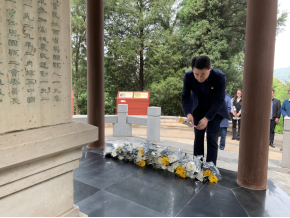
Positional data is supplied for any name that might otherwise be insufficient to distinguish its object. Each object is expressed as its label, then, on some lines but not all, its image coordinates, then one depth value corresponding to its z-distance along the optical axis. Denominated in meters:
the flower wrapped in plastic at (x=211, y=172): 2.81
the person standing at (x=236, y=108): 6.68
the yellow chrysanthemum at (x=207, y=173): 2.85
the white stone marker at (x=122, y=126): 6.92
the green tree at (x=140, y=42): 13.47
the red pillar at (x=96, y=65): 4.25
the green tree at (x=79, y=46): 13.75
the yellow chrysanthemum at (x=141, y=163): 3.35
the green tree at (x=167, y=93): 12.91
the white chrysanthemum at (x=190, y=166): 2.89
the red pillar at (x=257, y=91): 2.54
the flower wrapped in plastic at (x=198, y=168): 2.85
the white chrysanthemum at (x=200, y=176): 2.84
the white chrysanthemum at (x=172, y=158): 3.15
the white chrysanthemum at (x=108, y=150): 3.84
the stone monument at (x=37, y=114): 1.35
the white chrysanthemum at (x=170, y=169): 3.10
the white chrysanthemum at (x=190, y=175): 2.90
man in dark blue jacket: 2.78
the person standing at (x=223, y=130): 5.70
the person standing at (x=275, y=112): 6.31
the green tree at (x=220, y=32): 11.65
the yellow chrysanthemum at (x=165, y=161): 3.16
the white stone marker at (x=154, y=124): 6.41
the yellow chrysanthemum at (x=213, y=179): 2.80
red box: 11.31
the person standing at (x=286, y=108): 6.20
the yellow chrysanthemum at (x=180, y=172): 2.93
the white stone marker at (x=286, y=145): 4.30
